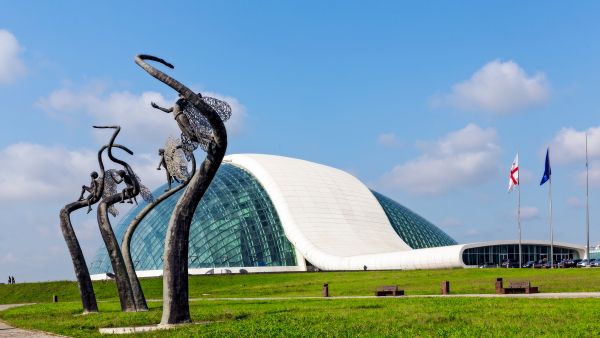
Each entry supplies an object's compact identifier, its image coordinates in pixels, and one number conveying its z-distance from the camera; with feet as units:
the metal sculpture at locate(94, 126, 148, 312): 86.17
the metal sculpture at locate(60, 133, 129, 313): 92.07
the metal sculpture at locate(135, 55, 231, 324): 62.75
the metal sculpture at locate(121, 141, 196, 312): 86.38
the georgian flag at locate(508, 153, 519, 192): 172.24
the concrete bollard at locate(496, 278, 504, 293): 94.42
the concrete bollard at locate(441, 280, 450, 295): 97.71
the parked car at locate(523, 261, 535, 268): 184.55
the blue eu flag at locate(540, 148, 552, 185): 171.43
